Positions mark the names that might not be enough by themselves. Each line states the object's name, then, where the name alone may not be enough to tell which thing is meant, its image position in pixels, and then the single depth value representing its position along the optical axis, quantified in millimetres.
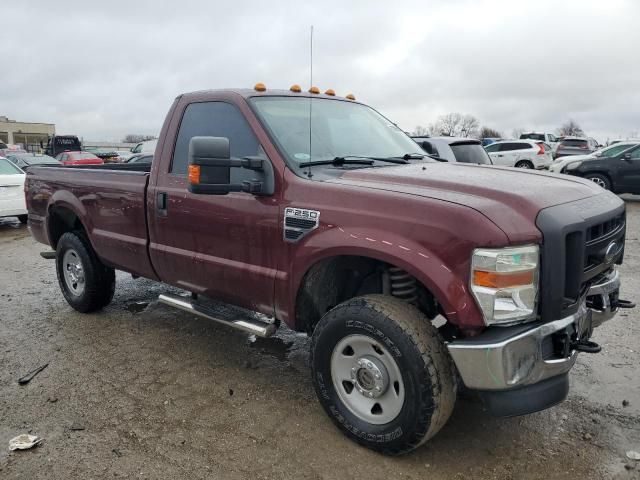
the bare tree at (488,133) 79938
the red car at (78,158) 21562
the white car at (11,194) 10523
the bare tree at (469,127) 82812
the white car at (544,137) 32534
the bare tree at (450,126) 81875
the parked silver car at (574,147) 22905
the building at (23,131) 79125
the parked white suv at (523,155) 20984
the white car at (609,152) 14225
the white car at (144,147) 18869
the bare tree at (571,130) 77125
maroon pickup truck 2453
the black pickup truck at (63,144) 32156
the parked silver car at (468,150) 8992
